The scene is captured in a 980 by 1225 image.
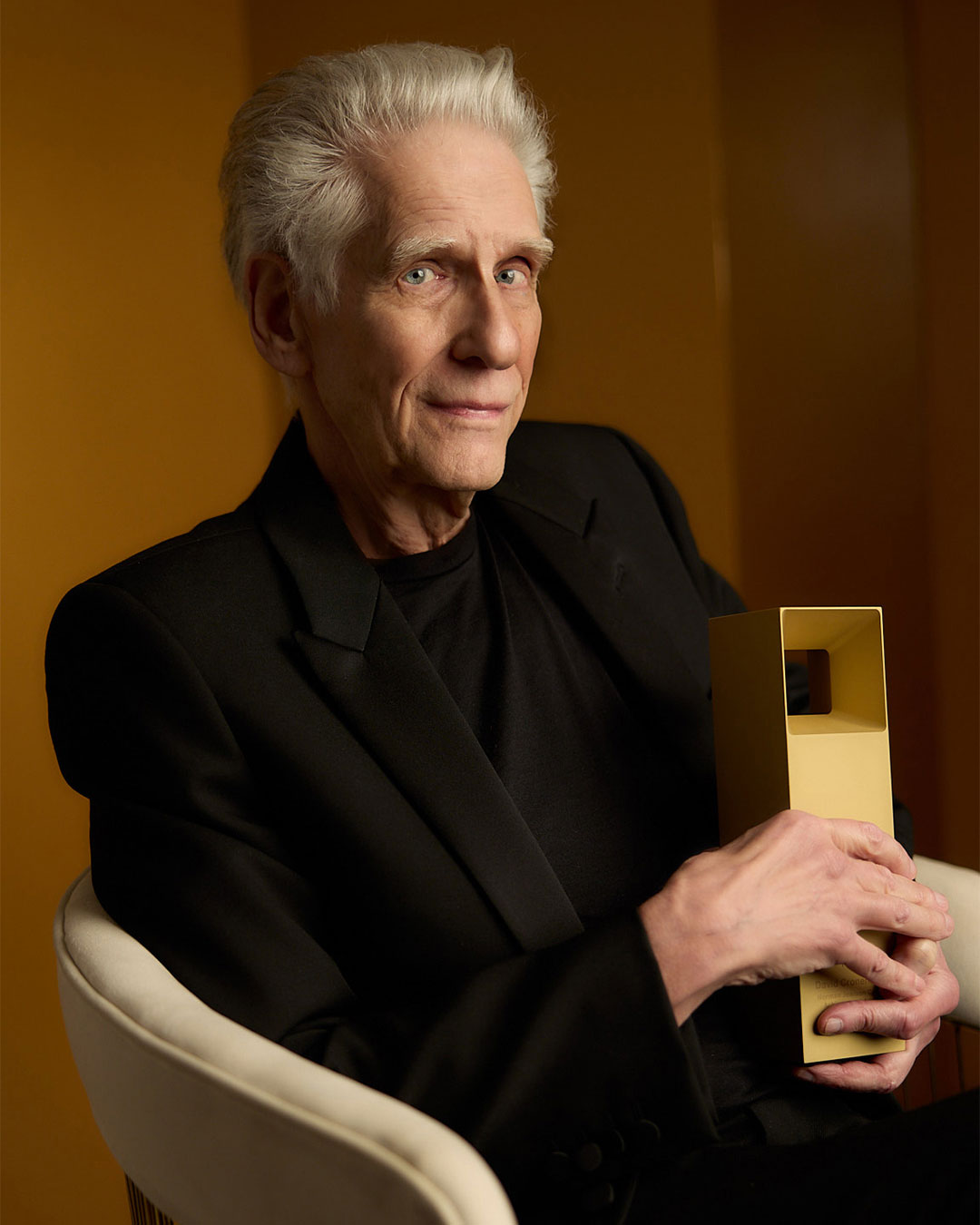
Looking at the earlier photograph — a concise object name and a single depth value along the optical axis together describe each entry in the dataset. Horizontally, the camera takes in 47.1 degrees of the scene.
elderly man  0.91
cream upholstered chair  0.71
